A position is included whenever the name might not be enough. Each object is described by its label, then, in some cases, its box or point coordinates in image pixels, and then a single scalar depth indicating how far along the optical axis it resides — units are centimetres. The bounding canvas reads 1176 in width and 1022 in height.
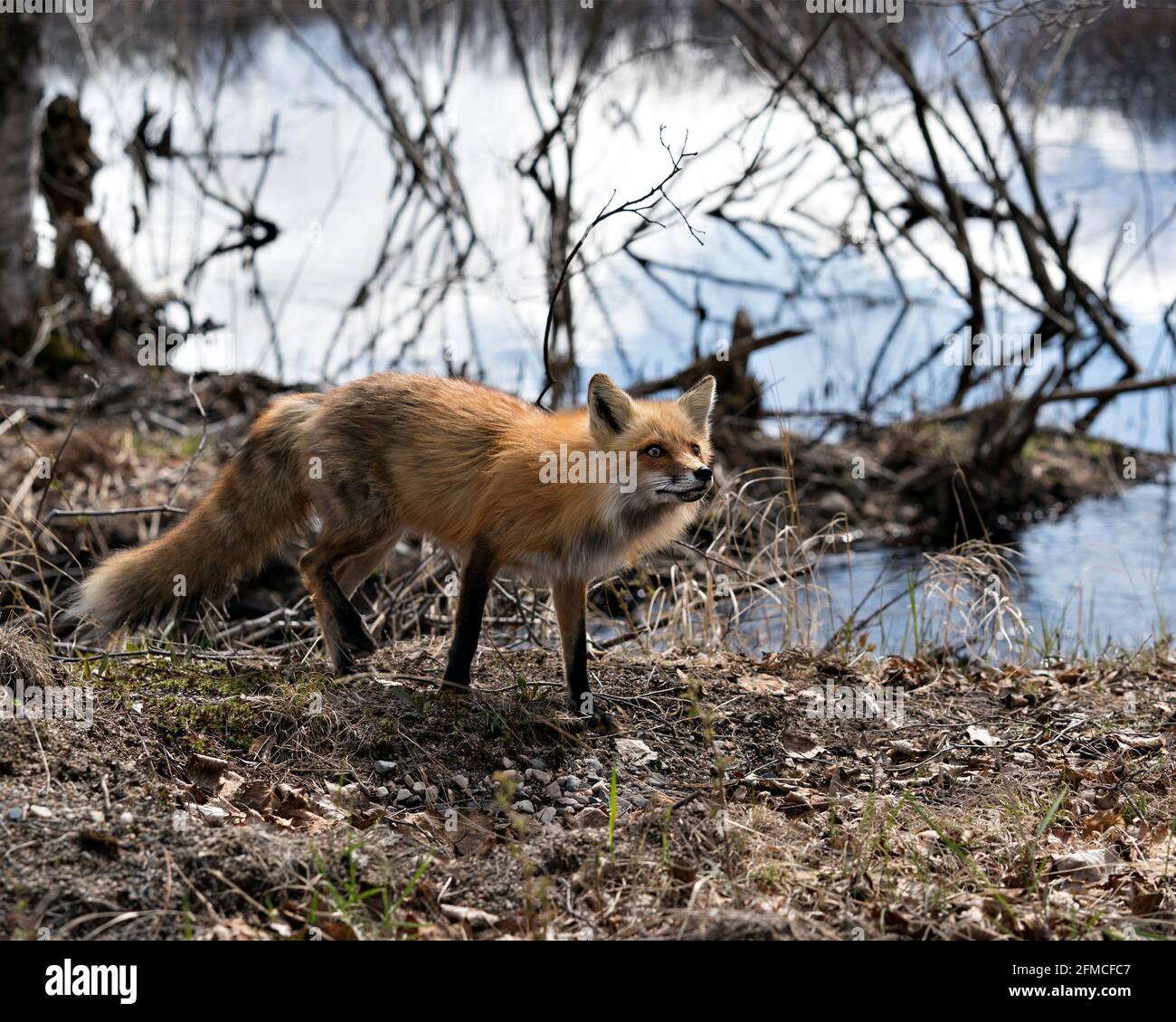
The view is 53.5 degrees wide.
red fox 471
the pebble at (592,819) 404
